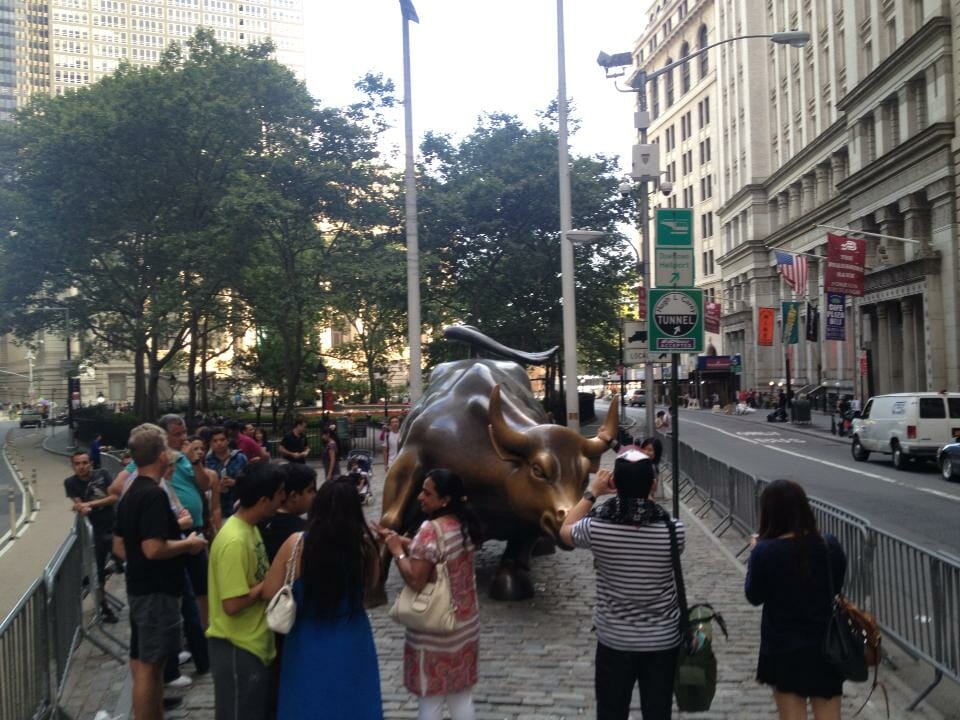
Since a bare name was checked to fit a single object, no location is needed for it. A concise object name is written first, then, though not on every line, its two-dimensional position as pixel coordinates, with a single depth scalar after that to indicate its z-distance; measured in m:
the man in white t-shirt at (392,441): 16.27
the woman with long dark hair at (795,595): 4.27
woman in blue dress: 3.82
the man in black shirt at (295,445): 13.64
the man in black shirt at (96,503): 8.64
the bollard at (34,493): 19.57
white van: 21.75
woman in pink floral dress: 4.39
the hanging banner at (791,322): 42.53
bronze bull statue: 7.45
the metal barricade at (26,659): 4.88
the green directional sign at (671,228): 10.09
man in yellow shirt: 4.09
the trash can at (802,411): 41.19
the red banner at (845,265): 32.16
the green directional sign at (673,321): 9.69
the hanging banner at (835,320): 35.44
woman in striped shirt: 4.13
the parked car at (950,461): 19.34
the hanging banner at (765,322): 48.56
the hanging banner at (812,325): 41.59
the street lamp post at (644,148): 17.55
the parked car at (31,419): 63.56
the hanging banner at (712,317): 45.34
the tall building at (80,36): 116.94
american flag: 39.75
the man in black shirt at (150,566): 5.28
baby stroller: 16.82
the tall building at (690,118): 78.50
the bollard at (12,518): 15.70
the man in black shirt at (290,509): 4.43
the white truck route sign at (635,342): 16.47
